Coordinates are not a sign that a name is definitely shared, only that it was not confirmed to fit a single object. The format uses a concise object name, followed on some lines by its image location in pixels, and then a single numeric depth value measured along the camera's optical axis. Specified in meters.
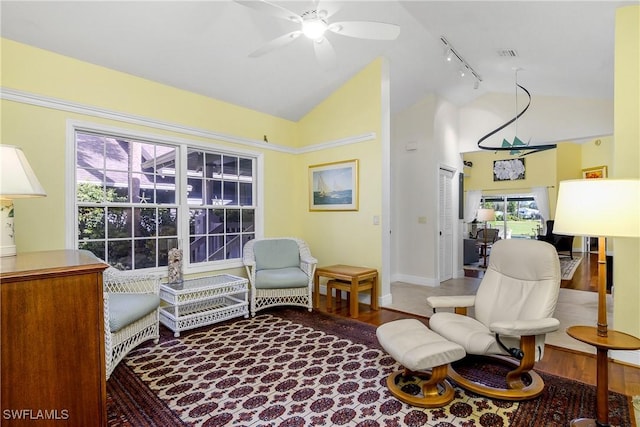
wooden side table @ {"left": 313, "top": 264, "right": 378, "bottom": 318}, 3.74
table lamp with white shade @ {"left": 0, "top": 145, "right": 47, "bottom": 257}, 1.62
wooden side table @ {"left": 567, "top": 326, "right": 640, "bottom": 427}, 1.70
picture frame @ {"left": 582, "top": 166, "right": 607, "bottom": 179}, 8.84
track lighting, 3.86
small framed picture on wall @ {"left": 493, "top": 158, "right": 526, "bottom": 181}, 10.02
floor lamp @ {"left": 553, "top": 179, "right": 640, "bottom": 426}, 1.64
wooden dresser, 1.32
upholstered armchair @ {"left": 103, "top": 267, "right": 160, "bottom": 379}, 2.34
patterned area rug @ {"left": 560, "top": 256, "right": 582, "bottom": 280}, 6.27
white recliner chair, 2.06
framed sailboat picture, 4.37
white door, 5.59
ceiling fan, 2.27
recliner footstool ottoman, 1.96
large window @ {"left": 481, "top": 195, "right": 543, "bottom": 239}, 10.44
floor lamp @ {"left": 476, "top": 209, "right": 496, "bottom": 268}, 8.97
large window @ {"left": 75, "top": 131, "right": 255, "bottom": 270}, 3.26
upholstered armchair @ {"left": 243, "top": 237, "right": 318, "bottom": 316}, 3.77
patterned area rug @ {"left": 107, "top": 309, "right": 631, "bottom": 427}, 1.89
